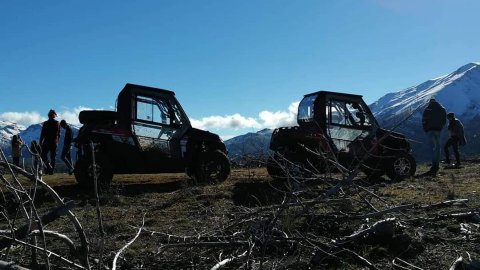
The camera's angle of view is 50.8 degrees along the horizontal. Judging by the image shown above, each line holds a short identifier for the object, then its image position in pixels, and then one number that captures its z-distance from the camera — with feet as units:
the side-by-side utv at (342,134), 32.09
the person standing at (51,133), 36.68
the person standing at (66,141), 40.97
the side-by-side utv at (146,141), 28.25
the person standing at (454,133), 47.24
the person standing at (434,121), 39.52
